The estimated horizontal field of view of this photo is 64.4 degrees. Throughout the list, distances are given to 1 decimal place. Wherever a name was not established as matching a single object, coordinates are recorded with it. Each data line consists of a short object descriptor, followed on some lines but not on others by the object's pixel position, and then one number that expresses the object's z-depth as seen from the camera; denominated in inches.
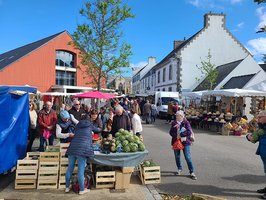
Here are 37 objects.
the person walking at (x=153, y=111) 634.3
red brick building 998.1
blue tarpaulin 176.7
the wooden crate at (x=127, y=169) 175.5
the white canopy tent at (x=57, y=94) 738.3
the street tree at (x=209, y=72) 840.8
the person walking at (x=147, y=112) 589.9
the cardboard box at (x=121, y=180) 176.0
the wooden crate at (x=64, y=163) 178.6
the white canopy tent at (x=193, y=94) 617.9
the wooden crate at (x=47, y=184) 172.0
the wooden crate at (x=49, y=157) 177.9
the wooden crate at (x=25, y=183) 170.4
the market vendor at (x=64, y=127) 196.9
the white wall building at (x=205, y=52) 985.0
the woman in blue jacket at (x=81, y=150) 161.2
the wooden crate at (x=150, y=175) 187.4
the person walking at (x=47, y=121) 230.3
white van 742.7
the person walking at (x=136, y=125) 265.3
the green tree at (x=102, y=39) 499.5
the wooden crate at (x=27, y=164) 174.3
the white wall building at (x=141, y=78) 1688.0
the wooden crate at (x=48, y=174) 173.0
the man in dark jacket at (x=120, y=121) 222.0
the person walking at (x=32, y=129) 236.9
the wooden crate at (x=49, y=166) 175.2
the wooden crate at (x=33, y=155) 191.9
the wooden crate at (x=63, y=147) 186.2
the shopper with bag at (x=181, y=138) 201.5
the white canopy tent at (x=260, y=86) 469.2
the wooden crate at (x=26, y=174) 171.4
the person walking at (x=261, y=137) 167.0
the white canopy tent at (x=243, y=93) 461.0
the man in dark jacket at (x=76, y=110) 244.3
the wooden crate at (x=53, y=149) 198.2
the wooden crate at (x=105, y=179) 175.0
